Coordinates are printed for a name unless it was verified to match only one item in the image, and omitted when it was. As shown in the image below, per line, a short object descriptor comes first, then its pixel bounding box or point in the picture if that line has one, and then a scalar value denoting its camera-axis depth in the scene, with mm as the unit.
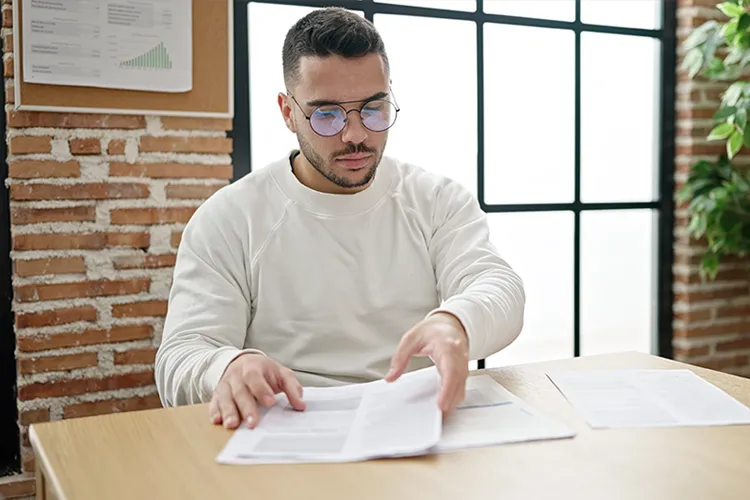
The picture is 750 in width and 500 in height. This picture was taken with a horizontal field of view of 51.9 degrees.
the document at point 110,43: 2045
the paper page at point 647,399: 1080
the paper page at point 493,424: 992
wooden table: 849
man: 1559
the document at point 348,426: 949
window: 2729
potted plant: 2727
